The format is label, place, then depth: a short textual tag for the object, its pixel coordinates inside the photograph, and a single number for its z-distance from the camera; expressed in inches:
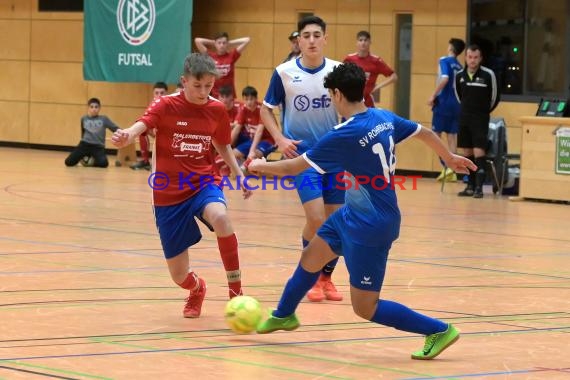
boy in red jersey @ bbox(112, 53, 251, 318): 301.7
